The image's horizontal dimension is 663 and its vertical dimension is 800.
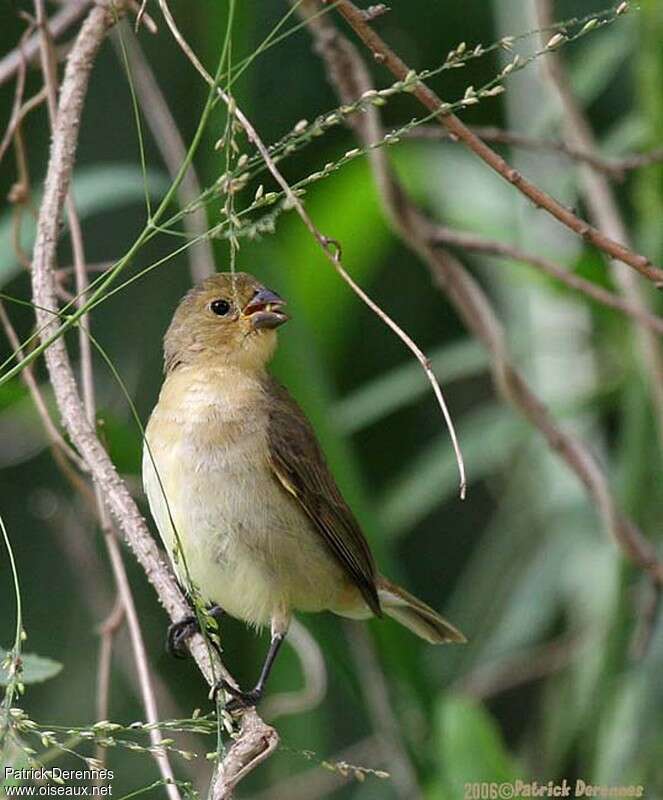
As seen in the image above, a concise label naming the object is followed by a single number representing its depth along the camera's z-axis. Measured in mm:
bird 6500
